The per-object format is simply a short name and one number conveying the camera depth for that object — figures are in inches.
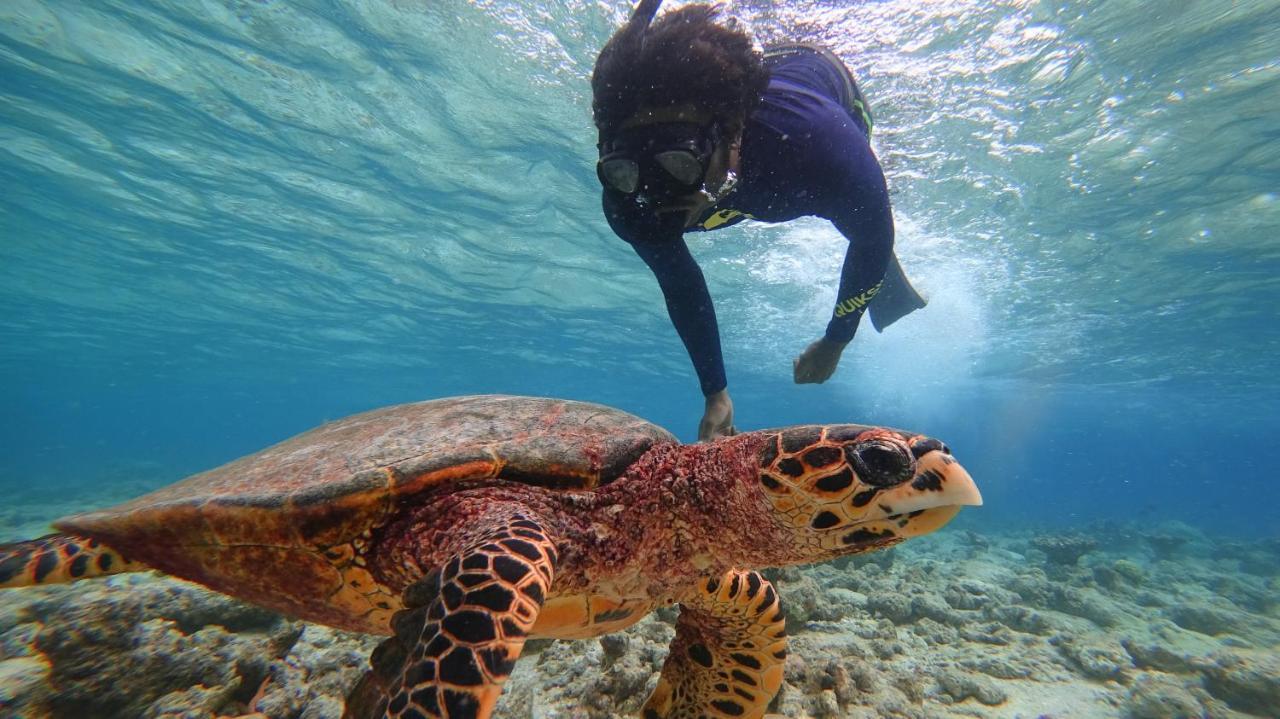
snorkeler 28.4
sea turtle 17.3
